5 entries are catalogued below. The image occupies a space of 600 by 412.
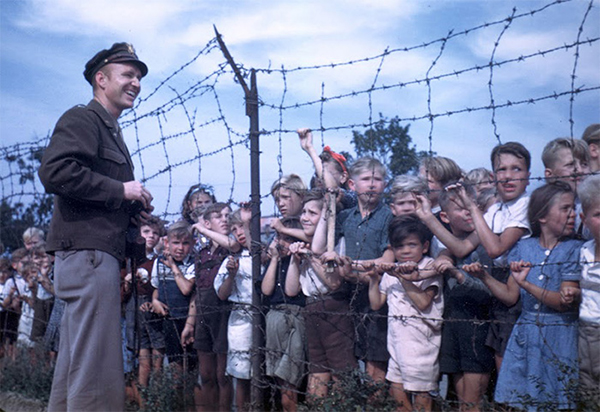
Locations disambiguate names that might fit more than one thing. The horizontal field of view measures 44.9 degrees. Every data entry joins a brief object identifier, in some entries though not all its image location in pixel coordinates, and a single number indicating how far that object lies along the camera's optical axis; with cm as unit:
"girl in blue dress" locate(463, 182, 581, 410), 354
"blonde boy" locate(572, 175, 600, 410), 339
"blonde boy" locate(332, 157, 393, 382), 444
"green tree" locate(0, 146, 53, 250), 729
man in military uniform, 354
